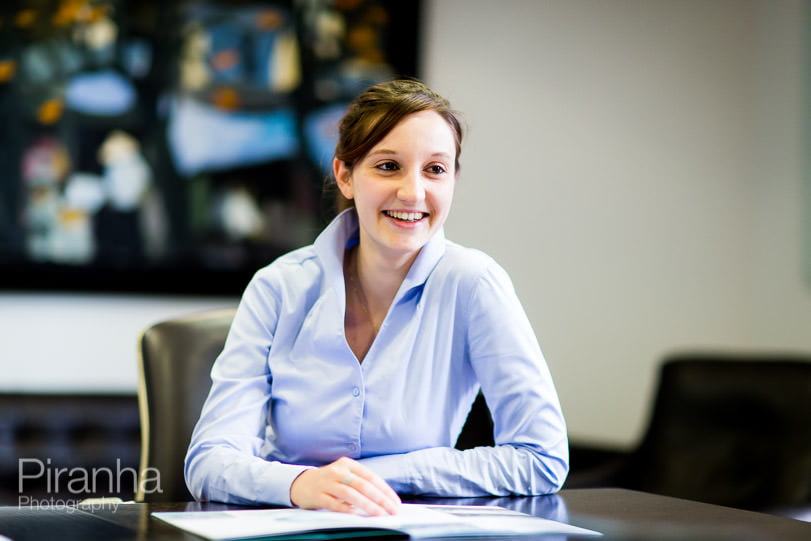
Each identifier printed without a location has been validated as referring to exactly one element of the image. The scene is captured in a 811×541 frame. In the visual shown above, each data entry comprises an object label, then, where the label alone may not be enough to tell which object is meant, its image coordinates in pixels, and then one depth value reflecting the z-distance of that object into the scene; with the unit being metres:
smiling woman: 2.50
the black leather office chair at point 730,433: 3.41
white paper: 2.17
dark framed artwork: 3.68
